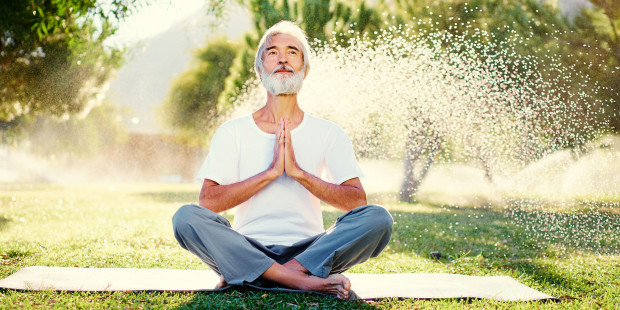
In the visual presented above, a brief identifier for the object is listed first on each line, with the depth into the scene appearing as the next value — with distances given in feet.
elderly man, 11.00
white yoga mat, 12.26
